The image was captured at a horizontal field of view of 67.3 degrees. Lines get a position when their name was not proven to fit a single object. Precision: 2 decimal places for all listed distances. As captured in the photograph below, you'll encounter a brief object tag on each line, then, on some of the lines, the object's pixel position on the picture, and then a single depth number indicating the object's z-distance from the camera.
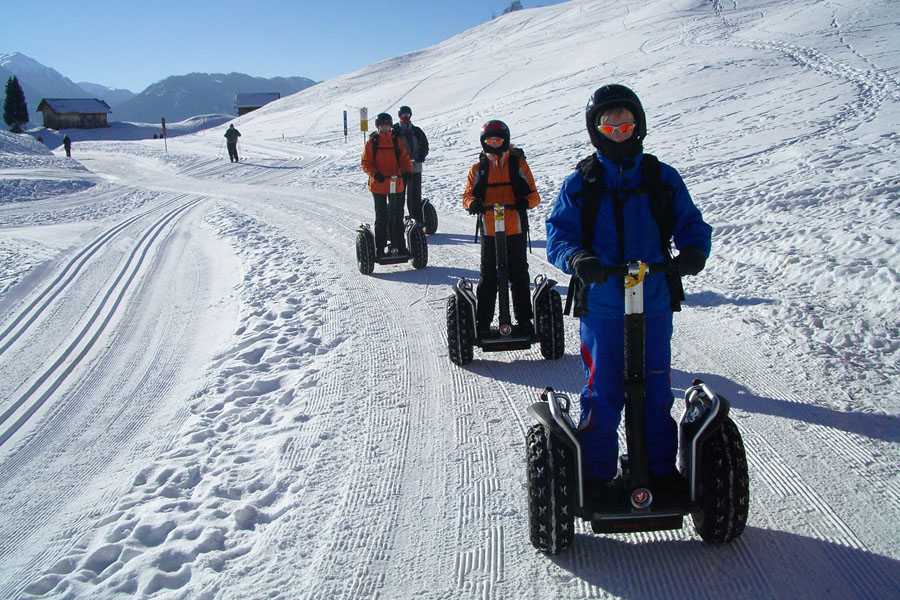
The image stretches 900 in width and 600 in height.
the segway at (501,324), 5.97
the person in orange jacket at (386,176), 9.55
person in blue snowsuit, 3.24
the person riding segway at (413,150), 11.23
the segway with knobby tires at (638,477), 3.11
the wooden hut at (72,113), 78.50
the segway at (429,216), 12.07
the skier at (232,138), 30.41
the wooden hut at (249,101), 90.69
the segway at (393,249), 9.48
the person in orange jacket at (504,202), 6.08
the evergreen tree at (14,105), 76.00
